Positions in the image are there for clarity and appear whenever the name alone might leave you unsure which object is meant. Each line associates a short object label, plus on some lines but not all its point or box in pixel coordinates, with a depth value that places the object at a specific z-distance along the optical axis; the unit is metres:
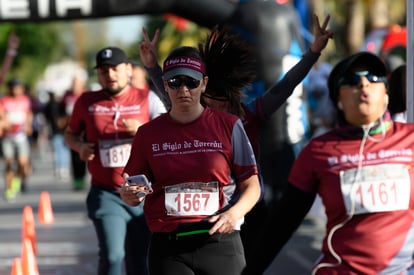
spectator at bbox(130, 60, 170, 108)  19.24
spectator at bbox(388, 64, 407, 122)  15.76
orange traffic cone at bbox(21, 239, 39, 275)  17.47
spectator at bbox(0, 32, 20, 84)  40.72
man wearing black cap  14.93
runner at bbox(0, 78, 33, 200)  36.62
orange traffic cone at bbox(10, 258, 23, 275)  17.41
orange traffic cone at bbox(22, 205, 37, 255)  21.51
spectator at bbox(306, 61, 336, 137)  32.13
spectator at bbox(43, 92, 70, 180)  41.00
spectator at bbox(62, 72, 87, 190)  38.64
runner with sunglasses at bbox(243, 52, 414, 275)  8.36
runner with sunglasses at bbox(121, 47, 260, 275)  10.55
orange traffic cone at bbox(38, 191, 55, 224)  28.31
